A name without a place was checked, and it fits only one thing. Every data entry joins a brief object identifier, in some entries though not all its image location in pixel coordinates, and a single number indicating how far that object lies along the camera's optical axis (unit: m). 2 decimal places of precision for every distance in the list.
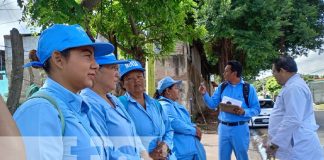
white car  17.23
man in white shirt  3.90
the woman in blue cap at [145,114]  3.37
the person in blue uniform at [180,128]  4.25
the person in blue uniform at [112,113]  2.66
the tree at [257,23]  15.80
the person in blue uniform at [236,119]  5.62
